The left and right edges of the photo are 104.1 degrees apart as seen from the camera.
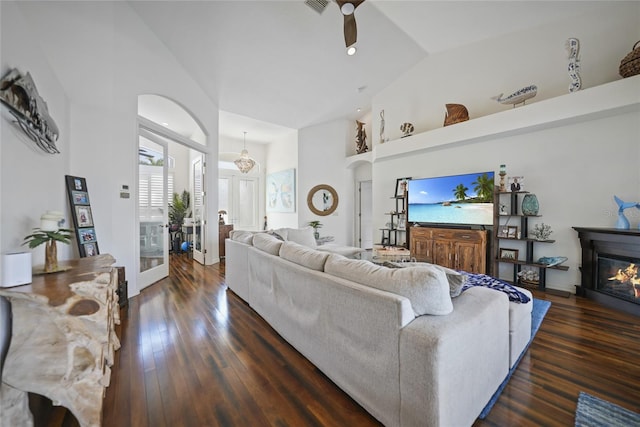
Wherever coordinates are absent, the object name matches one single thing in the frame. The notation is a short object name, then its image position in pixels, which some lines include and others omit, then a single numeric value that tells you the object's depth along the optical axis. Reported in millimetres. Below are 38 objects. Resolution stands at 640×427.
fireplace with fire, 2730
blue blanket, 1927
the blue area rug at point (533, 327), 1454
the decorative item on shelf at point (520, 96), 3525
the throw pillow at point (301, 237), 3923
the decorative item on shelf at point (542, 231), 3598
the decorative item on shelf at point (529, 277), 3706
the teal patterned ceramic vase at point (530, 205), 3625
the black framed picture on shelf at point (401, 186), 5188
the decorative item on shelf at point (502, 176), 3869
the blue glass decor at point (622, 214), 2912
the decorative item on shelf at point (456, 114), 4301
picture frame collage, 2586
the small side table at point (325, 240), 5445
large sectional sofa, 1116
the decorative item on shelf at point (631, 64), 2750
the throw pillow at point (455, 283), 1496
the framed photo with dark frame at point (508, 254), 3822
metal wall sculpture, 1467
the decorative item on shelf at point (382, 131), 5703
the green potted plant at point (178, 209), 7051
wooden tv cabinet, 3939
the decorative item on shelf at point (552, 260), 3373
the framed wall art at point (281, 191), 7516
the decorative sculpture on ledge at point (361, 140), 6480
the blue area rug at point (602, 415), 1342
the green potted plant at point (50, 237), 1503
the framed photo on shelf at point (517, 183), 3697
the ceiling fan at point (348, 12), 2525
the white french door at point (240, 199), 7980
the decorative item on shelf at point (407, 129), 5090
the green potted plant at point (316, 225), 6914
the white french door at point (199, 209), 5270
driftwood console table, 1104
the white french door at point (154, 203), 4047
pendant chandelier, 6824
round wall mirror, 6988
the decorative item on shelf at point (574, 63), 3113
